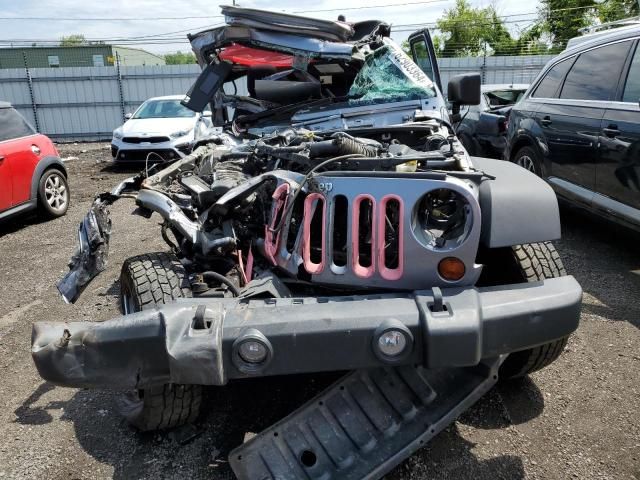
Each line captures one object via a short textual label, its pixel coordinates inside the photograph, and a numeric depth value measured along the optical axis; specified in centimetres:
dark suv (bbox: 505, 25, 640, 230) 423
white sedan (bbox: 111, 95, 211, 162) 1047
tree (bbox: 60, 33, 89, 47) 3090
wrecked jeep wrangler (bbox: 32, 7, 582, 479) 192
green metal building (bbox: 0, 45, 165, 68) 3094
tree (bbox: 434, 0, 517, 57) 3366
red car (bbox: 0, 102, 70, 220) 646
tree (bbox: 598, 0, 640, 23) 2442
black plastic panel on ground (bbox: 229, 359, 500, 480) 220
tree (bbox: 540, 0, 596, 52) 2809
